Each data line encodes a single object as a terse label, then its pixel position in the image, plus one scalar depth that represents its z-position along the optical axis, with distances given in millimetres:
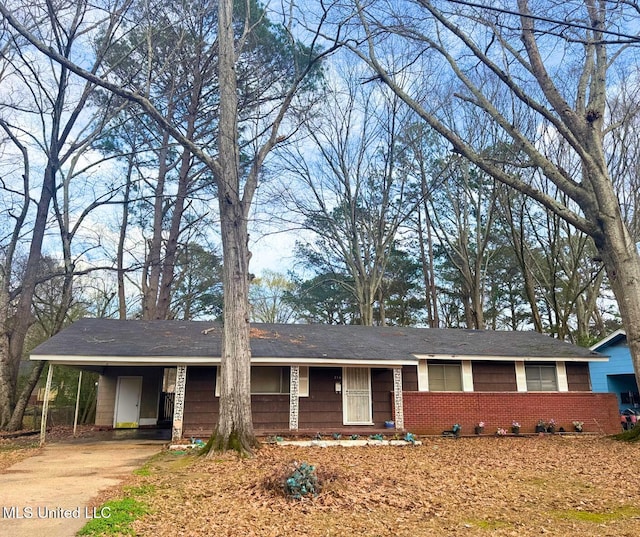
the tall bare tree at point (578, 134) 10016
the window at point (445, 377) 13961
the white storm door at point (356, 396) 12711
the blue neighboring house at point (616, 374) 17250
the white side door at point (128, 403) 14977
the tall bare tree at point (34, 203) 14056
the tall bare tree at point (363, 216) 21422
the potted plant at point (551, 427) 13695
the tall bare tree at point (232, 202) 8906
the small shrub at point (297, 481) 5492
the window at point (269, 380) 12477
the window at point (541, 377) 14406
